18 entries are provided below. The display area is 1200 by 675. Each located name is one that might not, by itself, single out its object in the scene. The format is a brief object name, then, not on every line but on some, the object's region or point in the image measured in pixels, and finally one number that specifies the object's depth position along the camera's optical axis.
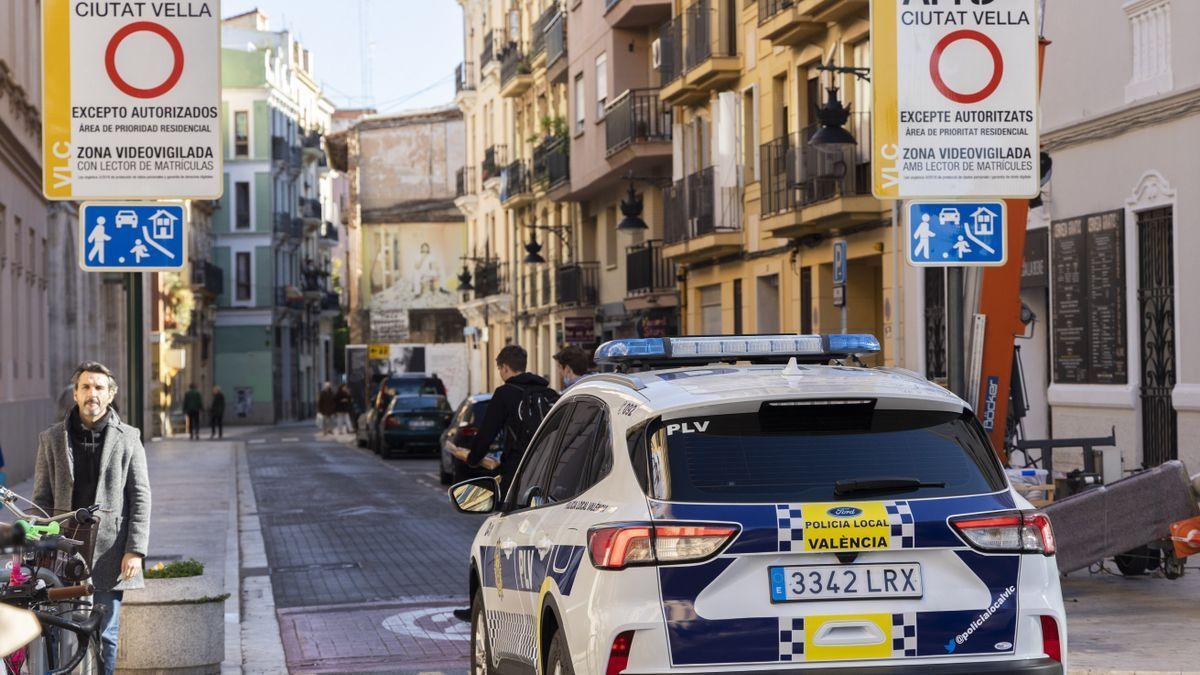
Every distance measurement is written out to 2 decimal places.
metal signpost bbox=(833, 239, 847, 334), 24.05
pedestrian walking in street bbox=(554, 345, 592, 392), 13.55
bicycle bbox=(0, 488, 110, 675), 7.27
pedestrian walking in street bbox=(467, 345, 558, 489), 12.34
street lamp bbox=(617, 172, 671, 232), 38.62
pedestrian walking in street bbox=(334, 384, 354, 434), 62.91
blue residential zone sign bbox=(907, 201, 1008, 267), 11.36
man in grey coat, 8.80
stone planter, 10.37
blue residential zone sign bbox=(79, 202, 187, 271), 10.95
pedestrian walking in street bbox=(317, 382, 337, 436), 62.66
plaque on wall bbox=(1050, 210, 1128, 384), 21.38
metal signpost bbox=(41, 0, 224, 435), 11.00
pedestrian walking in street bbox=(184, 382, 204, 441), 60.81
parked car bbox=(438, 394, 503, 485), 29.77
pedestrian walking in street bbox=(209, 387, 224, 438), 63.34
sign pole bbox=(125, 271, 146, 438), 11.20
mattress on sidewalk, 12.95
